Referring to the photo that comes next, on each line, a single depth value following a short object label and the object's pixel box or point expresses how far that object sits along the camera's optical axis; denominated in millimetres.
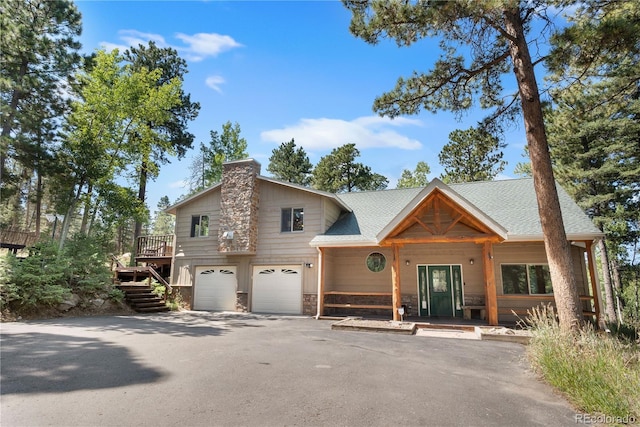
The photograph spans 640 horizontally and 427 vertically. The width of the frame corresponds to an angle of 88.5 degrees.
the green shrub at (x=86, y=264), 12258
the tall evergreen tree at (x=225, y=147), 28203
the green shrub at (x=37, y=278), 10148
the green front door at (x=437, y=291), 12578
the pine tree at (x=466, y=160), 24781
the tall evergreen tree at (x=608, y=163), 10570
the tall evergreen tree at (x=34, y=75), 14508
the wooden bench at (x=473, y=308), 11828
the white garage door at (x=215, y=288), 14852
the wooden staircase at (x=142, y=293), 13883
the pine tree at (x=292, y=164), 31828
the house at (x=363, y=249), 10773
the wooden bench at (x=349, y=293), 12012
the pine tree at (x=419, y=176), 33500
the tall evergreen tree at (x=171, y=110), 23156
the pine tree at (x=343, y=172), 29406
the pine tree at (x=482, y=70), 6695
